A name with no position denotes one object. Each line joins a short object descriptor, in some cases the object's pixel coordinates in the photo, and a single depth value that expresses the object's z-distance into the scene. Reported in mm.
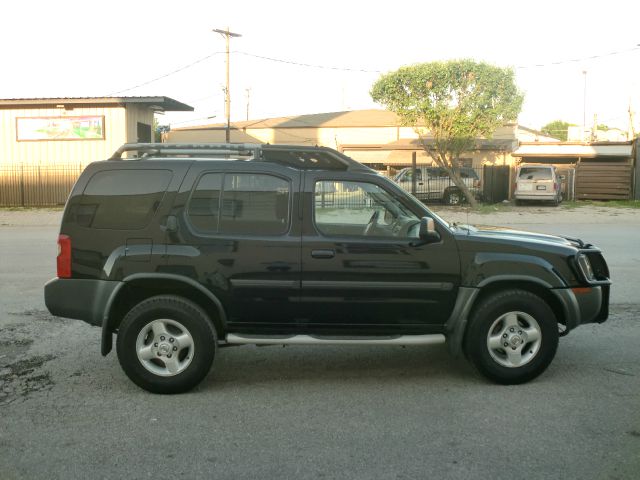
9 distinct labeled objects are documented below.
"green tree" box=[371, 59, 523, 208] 27734
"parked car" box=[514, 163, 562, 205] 28125
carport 30656
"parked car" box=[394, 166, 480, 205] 28719
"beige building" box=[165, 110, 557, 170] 39562
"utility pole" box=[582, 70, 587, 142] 50806
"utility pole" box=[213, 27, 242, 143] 32812
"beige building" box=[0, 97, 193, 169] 27484
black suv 5016
